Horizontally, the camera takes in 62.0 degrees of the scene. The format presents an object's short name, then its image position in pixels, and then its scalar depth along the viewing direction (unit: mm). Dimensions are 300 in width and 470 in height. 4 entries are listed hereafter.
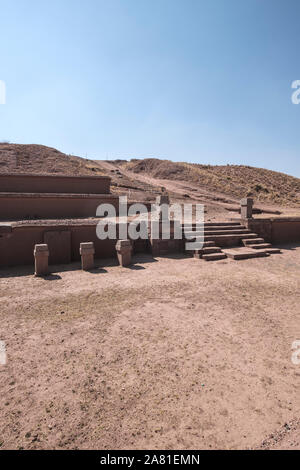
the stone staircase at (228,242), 9375
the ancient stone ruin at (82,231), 8094
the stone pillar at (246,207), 12062
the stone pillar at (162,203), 10505
